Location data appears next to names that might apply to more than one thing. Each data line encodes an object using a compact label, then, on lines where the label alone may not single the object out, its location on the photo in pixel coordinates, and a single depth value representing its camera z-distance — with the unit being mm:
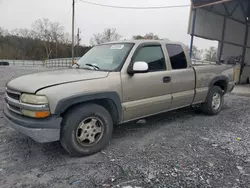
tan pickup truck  2631
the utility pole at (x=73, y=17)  22388
